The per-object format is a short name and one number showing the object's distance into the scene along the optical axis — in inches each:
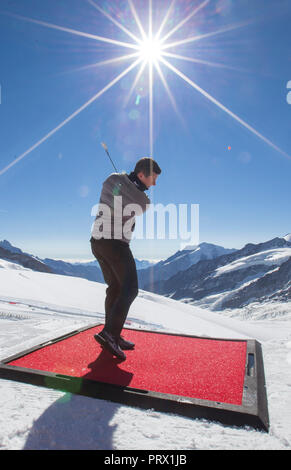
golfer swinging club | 125.9
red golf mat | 93.1
